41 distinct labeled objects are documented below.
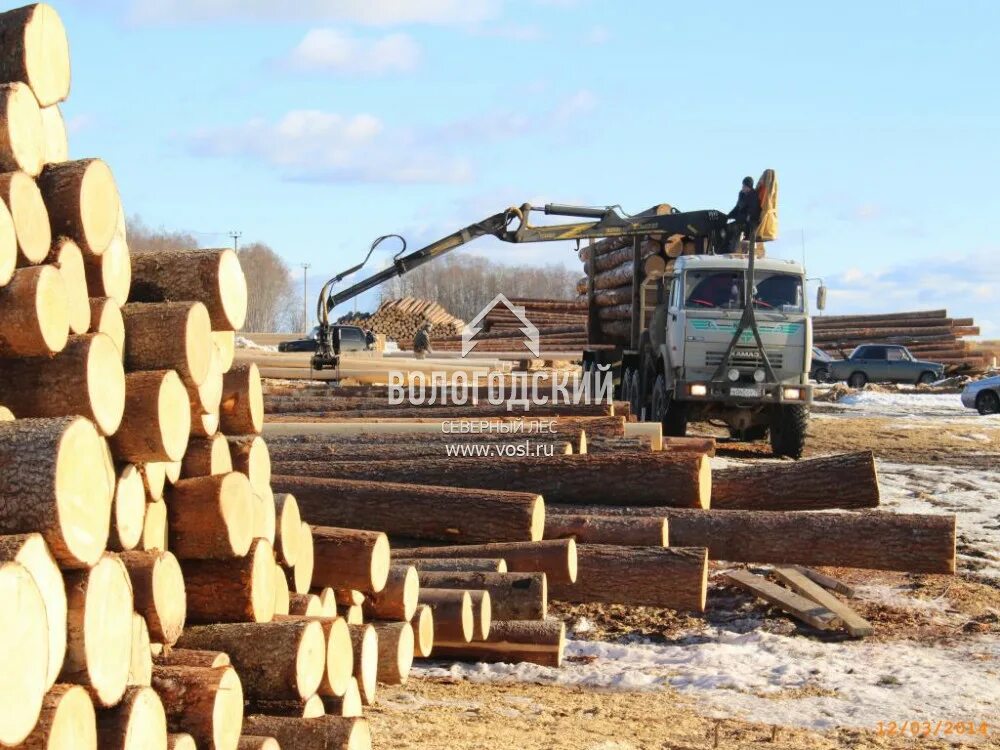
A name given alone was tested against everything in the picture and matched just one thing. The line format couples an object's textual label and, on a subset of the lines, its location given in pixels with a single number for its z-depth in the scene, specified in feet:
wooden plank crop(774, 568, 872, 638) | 49.75
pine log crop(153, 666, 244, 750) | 25.93
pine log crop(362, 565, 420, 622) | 39.27
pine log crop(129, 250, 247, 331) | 31.35
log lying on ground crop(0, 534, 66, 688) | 20.80
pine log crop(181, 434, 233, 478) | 31.27
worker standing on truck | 108.06
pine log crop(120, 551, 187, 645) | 26.96
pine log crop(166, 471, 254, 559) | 30.12
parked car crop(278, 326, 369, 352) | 217.15
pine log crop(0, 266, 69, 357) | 24.76
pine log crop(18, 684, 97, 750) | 20.72
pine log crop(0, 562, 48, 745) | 19.44
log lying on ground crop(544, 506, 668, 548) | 53.62
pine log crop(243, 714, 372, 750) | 29.35
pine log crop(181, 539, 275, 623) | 31.04
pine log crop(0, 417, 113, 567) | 21.88
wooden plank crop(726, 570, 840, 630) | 50.78
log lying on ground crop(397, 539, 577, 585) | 48.44
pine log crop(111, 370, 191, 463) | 27.04
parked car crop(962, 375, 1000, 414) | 173.68
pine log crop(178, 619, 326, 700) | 29.81
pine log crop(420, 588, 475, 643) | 42.37
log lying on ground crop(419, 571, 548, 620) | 45.29
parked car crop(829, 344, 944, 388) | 238.89
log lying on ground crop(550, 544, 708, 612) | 49.55
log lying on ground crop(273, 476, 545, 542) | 50.80
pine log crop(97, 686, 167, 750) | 23.09
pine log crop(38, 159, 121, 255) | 27.32
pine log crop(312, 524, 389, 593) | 37.58
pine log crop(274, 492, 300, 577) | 34.53
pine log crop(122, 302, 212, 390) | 28.66
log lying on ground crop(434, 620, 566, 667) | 44.86
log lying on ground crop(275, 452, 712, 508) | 57.67
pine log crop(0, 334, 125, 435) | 25.31
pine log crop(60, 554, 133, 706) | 22.57
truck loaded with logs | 100.53
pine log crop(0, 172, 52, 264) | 25.41
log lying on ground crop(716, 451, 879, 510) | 60.59
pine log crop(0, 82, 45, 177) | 26.32
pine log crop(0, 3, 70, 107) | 27.40
